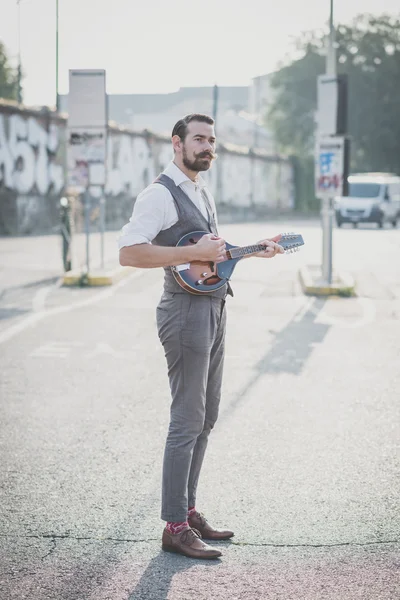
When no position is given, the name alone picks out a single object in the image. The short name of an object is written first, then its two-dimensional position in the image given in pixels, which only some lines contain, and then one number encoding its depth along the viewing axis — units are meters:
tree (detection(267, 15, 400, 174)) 61.88
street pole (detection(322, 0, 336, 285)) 14.48
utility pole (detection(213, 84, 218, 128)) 47.00
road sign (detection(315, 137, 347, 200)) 14.48
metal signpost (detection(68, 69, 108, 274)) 15.24
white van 37.59
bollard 16.25
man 4.07
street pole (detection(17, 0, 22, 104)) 38.26
